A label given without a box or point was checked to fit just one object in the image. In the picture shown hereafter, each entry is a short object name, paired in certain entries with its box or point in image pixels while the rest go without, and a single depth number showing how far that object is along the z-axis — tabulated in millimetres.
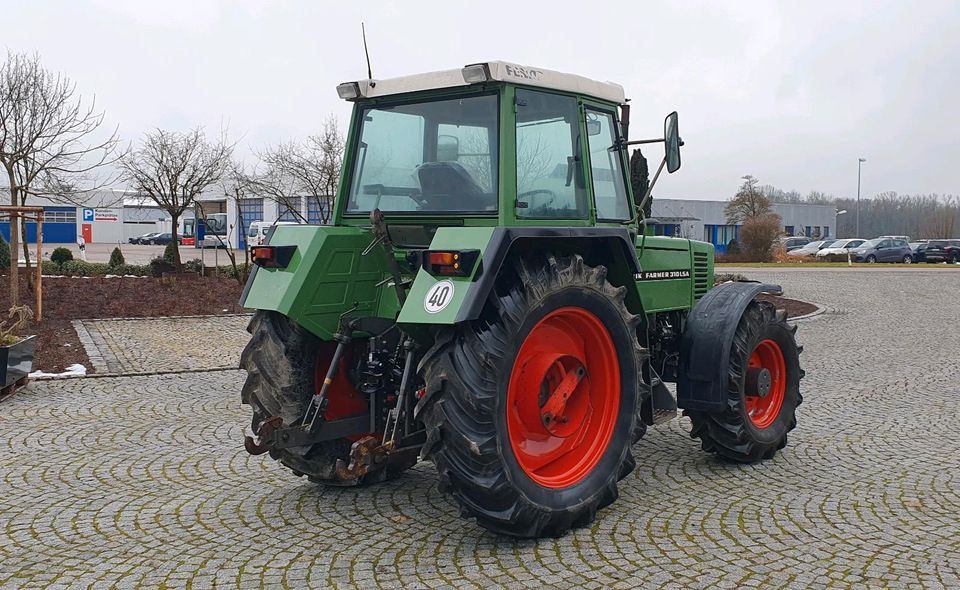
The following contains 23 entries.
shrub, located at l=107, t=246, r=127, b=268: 22300
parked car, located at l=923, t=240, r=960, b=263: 44812
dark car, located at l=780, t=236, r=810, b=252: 57269
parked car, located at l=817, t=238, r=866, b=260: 44188
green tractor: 4168
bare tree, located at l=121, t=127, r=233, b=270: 22469
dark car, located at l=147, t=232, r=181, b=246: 61153
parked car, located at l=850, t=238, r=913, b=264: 43688
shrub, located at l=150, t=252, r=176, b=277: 21203
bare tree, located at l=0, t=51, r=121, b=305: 15898
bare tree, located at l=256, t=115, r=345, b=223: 21156
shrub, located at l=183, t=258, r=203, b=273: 21922
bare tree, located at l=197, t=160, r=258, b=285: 19206
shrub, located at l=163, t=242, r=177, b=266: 21741
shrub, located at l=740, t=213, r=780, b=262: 41250
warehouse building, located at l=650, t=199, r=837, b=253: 60688
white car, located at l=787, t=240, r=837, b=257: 50262
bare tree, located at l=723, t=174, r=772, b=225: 56997
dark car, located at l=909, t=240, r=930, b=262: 45906
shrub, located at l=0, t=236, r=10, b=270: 19562
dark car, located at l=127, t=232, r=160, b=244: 61875
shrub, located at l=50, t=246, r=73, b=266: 22739
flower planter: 7945
